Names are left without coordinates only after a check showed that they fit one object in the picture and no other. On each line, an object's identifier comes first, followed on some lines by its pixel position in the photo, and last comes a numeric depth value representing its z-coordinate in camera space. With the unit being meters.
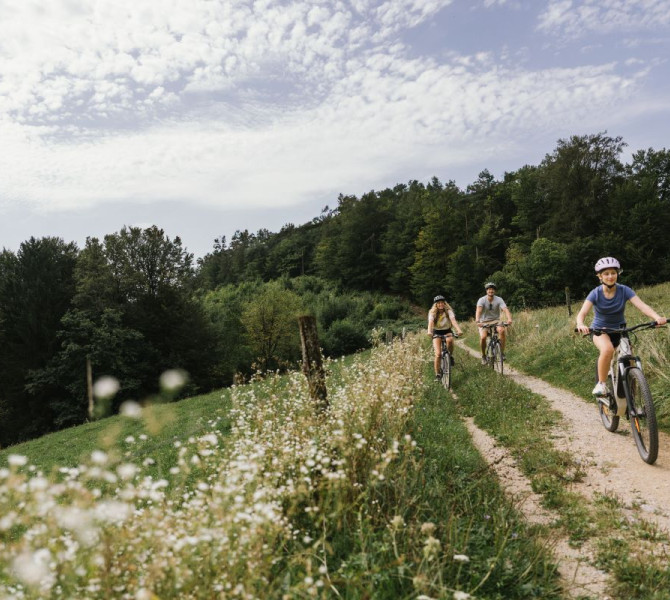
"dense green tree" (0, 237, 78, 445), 30.49
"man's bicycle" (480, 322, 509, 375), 11.48
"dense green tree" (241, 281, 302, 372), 46.62
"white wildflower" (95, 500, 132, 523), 2.39
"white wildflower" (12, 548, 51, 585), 2.01
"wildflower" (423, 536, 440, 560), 2.45
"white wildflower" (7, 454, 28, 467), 2.20
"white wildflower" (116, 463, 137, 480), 2.48
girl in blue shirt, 5.94
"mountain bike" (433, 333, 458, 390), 10.58
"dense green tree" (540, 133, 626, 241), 49.62
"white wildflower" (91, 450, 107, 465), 2.43
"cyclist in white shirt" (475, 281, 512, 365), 11.62
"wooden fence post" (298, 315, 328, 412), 5.87
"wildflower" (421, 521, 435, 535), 2.70
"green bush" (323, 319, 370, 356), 48.72
